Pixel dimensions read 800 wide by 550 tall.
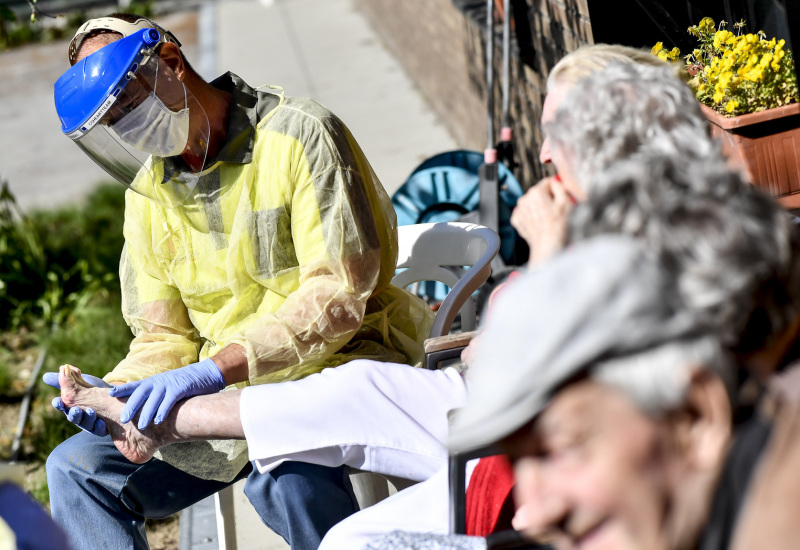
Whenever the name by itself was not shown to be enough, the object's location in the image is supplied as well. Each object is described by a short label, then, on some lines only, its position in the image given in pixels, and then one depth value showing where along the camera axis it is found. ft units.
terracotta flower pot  14.80
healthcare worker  13.99
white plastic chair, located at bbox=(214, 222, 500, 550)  15.30
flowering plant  14.80
